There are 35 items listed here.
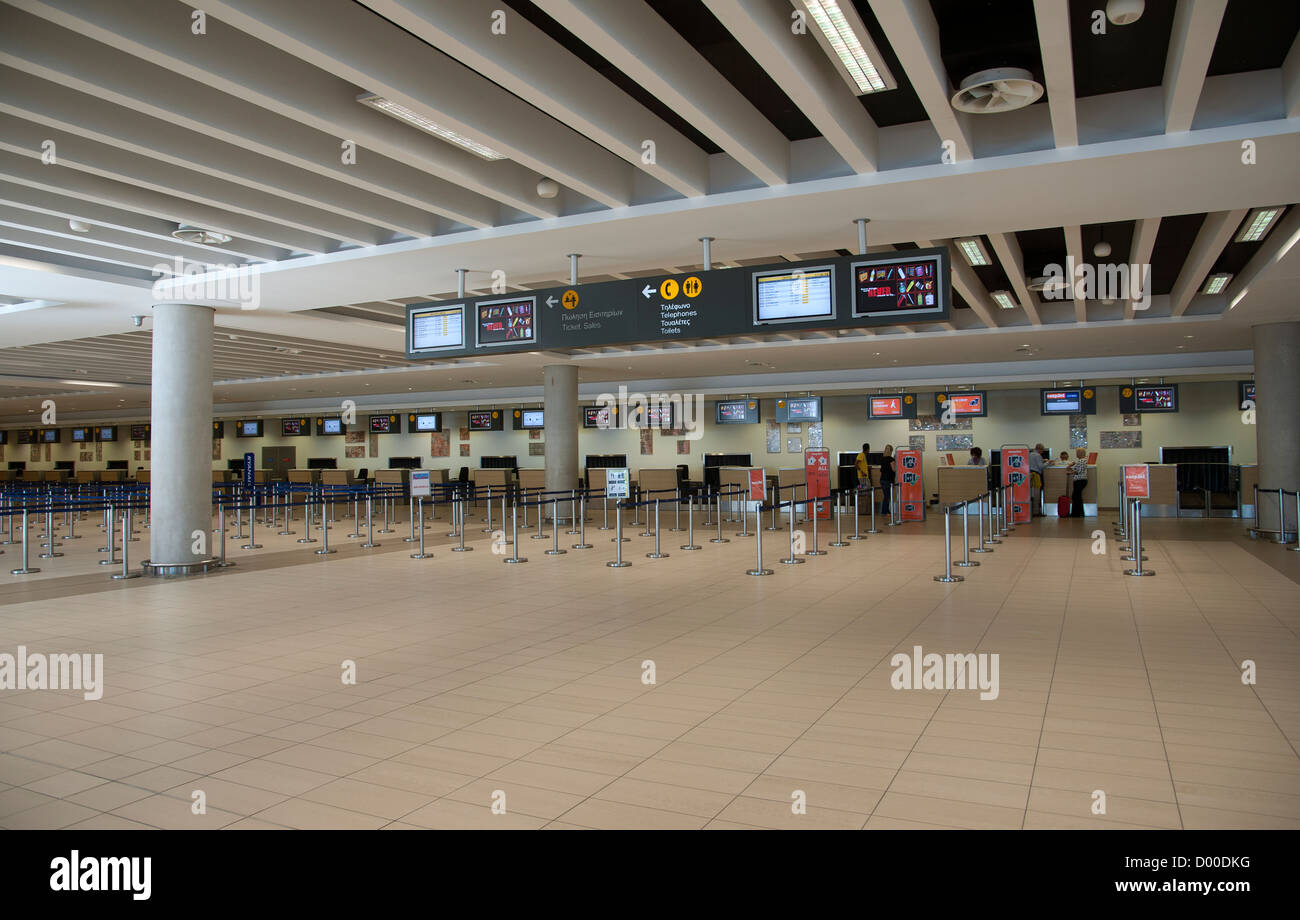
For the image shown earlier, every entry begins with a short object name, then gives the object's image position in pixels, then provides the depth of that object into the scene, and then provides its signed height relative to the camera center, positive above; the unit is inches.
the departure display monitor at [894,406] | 825.5 +48.3
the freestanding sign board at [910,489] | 738.8 -31.0
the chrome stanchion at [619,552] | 472.7 -54.2
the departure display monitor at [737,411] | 891.4 +48.2
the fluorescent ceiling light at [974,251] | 385.0 +97.1
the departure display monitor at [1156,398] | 738.2 +47.7
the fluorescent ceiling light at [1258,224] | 329.4 +93.2
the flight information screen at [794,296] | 295.6 +57.2
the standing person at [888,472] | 797.6 -16.5
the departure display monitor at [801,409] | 862.5 +48.0
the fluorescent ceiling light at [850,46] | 174.4 +94.3
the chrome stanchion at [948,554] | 400.8 -48.1
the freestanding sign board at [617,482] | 528.4 -15.7
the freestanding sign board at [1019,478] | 697.6 -20.8
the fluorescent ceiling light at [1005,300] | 511.8 +96.4
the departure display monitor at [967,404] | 799.7 +47.5
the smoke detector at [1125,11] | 172.1 +91.6
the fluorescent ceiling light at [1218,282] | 464.8 +96.8
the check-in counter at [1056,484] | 809.5 -30.0
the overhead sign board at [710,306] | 284.0 +56.7
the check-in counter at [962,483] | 770.2 -26.9
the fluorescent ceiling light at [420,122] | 229.0 +96.8
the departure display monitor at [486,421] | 1044.5 +47.5
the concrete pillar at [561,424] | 747.4 +30.4
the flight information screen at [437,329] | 368.2 +58.1
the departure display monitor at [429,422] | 1098.1 +48.8
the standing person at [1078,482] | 799.1 -27.9
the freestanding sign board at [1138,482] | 449.1 -16.1
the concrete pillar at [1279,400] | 518.3 +32.0
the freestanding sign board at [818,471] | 780.8 -14.8
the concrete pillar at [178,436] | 436.1 +13.5
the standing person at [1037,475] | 788.0 -20.5
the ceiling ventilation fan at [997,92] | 197.6 +88.7
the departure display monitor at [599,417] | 940.9 +45.8
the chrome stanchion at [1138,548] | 404.2 -47.1
